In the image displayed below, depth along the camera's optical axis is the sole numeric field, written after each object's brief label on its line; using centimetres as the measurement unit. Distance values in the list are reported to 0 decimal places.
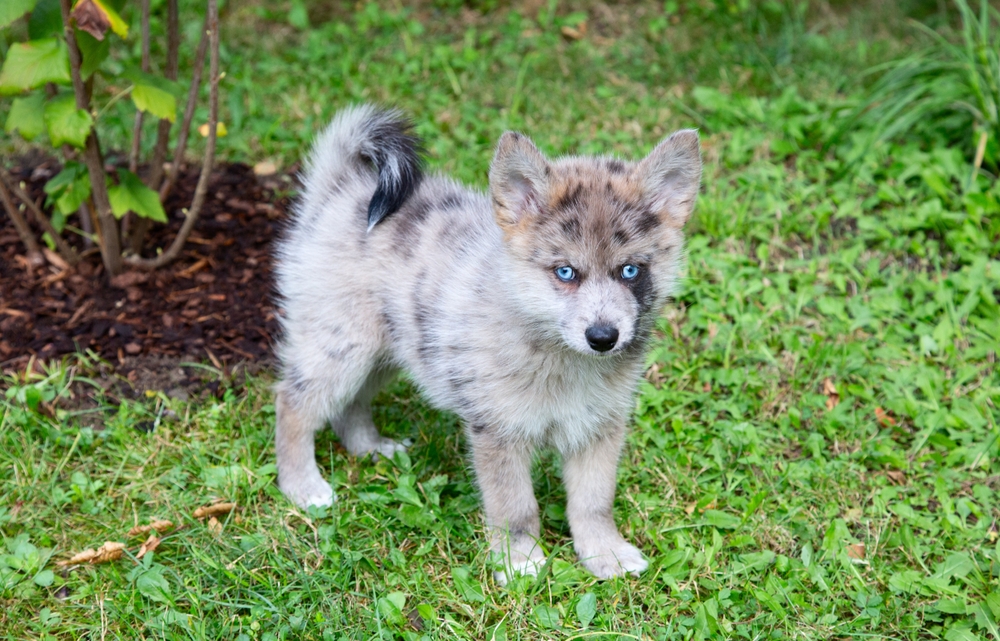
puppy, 313
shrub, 381
